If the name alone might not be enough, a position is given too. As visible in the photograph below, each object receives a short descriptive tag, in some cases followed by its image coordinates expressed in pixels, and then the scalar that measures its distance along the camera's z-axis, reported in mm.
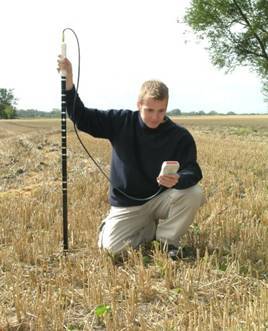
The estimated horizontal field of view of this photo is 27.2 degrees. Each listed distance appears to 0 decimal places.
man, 5172
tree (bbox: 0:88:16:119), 117438
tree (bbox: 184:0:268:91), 20844
